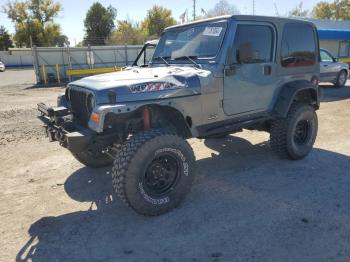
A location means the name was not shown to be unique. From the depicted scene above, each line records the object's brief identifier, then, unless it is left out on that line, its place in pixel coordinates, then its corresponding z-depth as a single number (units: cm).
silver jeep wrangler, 356
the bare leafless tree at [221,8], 5000
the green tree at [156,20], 6462
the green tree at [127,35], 5412
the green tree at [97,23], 6178
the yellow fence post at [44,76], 1965
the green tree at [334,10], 6738
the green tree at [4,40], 6153
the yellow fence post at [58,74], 1996
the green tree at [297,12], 6031
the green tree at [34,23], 5897
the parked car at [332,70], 1342
